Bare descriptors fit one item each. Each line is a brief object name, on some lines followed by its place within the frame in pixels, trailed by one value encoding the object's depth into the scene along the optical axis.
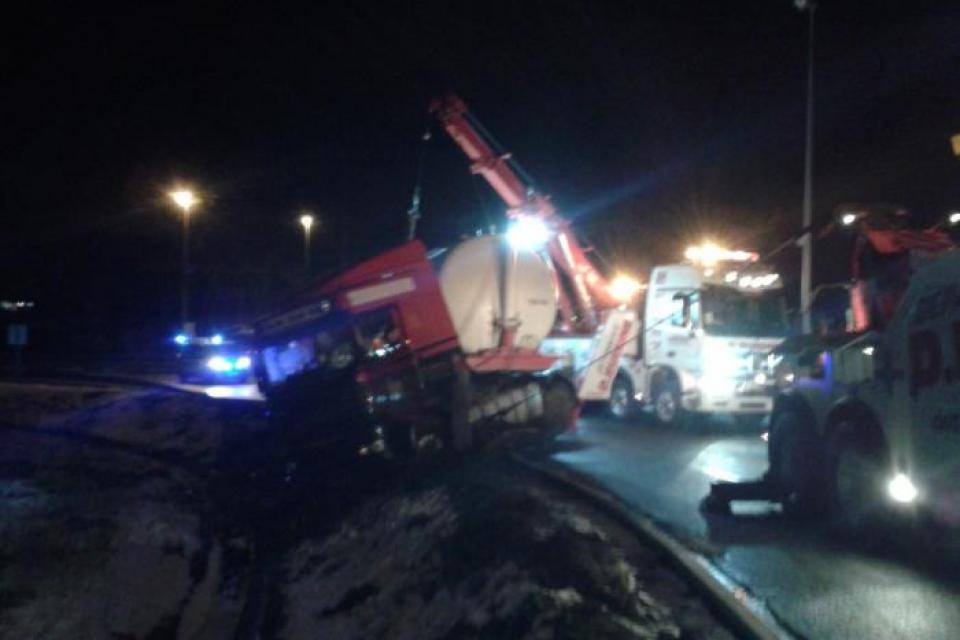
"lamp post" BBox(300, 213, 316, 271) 49.88
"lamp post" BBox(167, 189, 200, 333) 39.69
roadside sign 30.23
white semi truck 18.16
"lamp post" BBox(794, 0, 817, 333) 22.78
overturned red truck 13.59
